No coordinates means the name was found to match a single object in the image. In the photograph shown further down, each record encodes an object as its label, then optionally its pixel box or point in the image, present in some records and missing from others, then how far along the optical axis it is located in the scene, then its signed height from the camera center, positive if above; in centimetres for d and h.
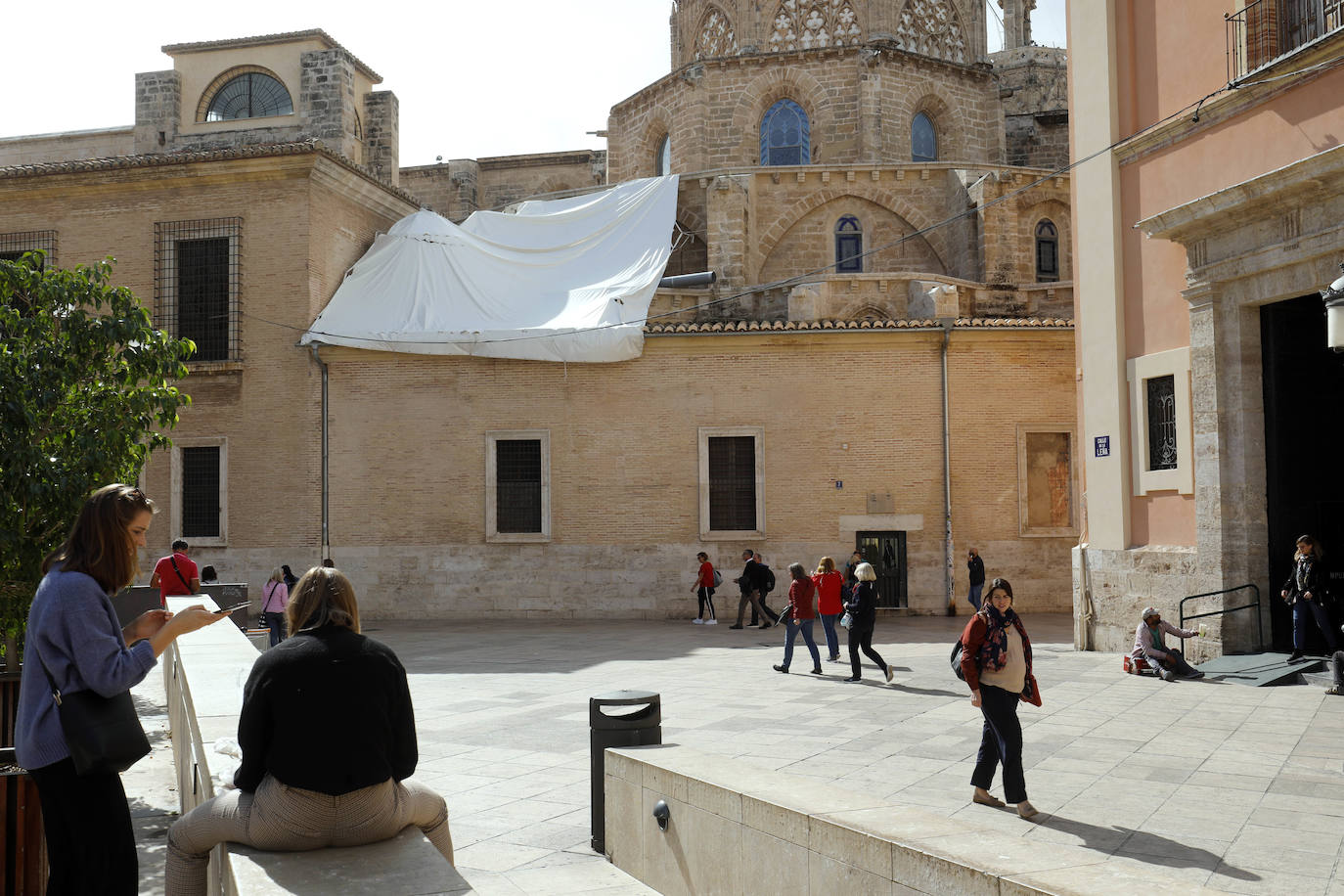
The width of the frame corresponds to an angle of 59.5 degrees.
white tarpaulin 2141 +438
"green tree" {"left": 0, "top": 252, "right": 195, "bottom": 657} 720 +70
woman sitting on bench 355 -76
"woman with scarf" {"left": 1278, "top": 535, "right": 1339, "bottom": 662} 1117 -97
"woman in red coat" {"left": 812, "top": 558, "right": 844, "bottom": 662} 1348 -109
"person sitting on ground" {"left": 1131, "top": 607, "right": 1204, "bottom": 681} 1174 -160
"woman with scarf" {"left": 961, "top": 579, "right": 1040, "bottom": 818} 675 -108
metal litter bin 661 -128
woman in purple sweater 342 -46
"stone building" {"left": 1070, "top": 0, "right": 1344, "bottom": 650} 1142 +203
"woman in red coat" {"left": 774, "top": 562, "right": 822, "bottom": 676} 1330 -126
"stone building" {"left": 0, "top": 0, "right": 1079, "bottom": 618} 2080 +138
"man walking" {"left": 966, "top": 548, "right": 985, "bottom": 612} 1938 -131
